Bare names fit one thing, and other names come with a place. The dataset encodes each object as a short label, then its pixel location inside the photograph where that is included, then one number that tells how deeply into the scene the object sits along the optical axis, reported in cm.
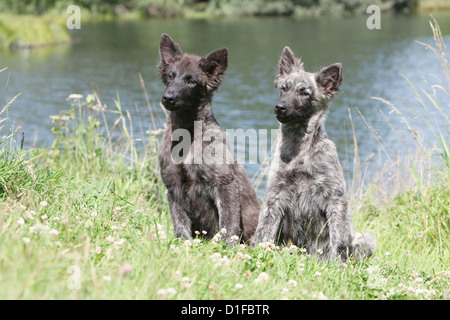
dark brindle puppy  513
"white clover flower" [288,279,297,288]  346
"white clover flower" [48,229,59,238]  335
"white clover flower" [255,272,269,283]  339
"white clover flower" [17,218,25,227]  348
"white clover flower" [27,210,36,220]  385
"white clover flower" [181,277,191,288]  312
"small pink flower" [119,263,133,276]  296
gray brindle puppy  499
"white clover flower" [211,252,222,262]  365
